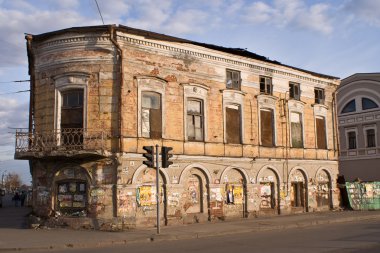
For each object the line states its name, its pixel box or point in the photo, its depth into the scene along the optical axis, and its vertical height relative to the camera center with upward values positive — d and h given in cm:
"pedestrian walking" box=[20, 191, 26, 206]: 4599 -157
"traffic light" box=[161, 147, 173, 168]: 1794 +99
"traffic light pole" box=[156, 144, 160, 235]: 1753 -108
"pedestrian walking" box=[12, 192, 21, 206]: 4553 -155
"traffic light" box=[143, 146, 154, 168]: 1769 +102
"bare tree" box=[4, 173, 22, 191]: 14188 +57
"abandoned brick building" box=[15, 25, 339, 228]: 1988 +250
